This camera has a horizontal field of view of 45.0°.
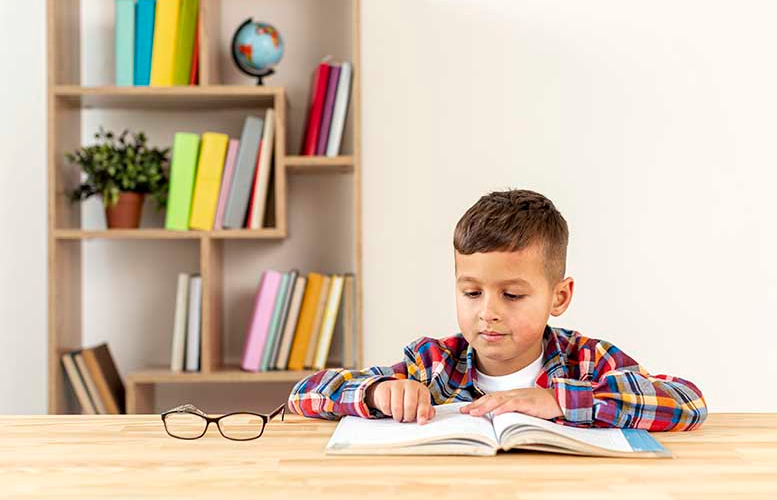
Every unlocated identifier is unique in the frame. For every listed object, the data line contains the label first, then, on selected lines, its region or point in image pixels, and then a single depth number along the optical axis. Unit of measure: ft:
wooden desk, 2.94
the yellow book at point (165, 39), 8.31
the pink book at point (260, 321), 8.41
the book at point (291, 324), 8.43
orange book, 8.44
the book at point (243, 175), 8.41
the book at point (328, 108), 8.47
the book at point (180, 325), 8.43
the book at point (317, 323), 8.44
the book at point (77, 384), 8.23
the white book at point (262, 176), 8.39
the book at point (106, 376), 8.43
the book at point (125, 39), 8.39
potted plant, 8.37
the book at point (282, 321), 8.45
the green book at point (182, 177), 8.36
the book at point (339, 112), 8.46
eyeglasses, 3.87
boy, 3.97
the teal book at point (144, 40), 8.41
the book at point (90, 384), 8.32
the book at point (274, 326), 8.42
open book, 3.42
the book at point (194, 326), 8.42
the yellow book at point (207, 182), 8.38
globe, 8.49
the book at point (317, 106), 8.45
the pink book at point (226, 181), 8.43
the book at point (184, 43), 8.34
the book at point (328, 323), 8.41
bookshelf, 8.18
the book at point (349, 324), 8.21
